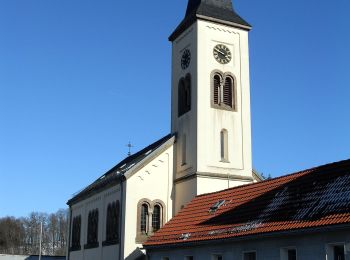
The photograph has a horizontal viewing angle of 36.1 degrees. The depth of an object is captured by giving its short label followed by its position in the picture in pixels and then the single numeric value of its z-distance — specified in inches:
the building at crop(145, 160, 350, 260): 687.7
